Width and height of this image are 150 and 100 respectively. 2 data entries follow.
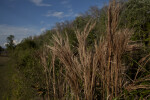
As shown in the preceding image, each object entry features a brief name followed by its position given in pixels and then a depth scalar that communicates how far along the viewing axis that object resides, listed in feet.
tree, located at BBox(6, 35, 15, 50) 120.37
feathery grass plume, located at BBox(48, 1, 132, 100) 3.48
